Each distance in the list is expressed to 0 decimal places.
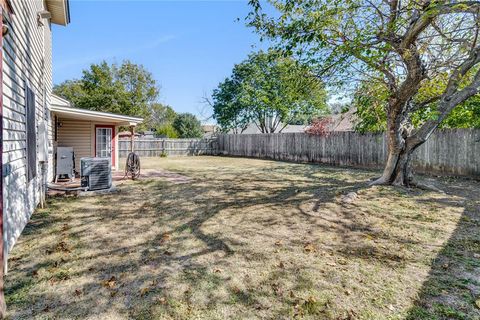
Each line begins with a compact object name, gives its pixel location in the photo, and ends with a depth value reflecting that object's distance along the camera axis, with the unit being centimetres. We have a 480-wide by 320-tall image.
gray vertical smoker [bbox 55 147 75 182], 792
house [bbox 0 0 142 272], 326
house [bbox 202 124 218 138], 4049
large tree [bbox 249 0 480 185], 517
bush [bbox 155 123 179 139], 2614
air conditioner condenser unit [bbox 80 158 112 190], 644
